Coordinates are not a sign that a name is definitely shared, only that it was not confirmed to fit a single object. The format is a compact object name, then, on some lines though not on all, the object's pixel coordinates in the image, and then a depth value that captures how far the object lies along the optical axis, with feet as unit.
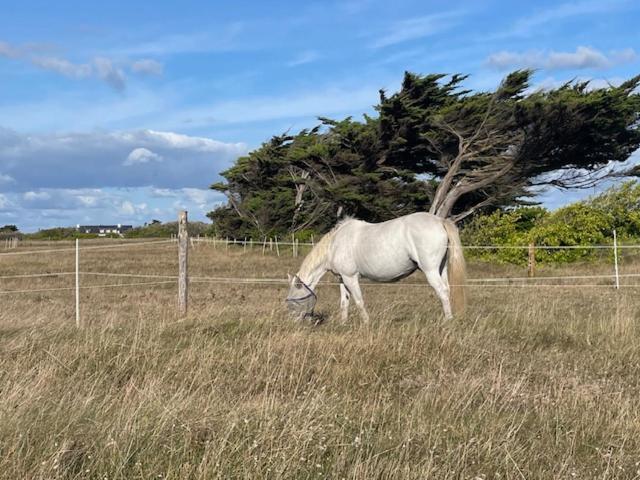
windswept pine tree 66.80
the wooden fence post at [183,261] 28.63
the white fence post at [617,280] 42.30
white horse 27.45
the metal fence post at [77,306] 26.45
